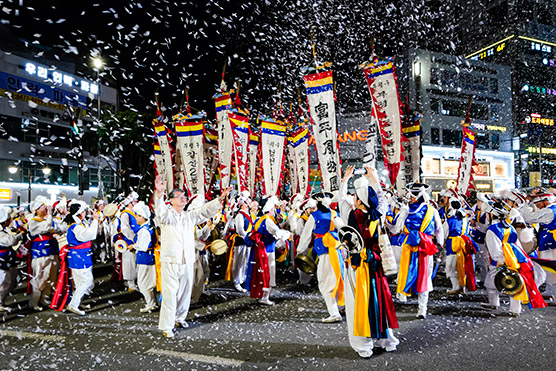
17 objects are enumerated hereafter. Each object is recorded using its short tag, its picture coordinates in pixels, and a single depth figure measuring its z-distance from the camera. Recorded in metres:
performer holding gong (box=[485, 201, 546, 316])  5.13
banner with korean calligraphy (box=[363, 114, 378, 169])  5.01
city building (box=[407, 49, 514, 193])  32.19
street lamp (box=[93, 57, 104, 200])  15.75
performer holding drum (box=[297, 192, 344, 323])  5.38
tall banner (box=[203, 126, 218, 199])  15.05
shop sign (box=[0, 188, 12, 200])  25.84
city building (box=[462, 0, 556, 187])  45.44
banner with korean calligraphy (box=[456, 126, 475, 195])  11.14
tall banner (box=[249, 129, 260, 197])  11.95
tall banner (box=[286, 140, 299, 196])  13.74
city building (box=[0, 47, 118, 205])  26.33
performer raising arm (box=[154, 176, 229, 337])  4.87
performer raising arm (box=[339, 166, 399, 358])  3.94
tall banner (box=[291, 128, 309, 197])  11.63
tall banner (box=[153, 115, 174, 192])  12.89
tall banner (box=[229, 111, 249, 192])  9.43
